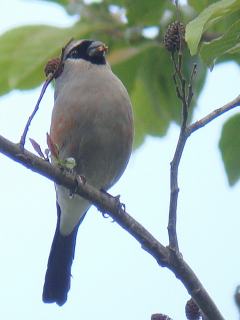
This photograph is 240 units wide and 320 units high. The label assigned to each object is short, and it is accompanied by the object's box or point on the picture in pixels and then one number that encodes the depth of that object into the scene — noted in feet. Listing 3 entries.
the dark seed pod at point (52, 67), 15.87
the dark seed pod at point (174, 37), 14.46
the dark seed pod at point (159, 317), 13.33
